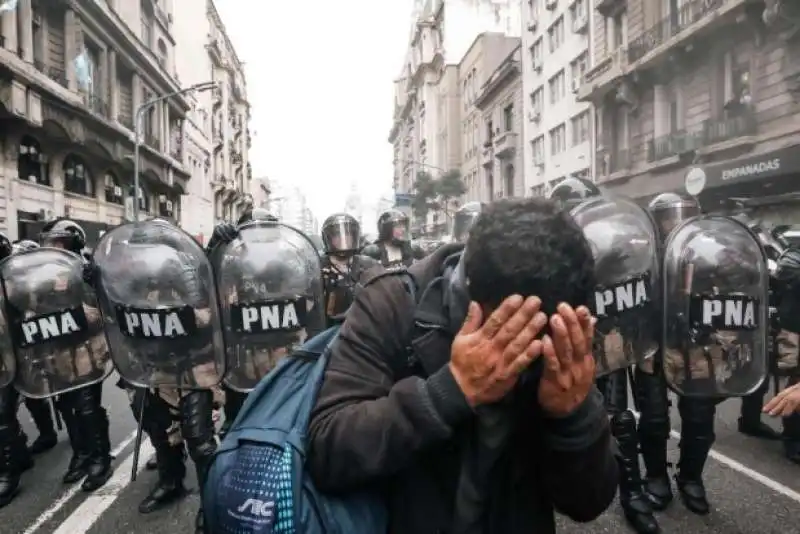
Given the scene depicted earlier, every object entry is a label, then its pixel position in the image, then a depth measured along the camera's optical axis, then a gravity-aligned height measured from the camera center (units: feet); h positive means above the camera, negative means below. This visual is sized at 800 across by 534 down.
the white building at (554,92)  97.81 +27.87
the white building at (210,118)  148.56 +40.13
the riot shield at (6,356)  12.50 -1.84
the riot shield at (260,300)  10.89 -0.73
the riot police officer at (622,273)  9.47 -0.33
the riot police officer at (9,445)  13.12 -3.82
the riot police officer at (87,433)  13.80 -3.81
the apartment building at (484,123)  140.55 +33.62
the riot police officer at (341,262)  15.64 -0.16
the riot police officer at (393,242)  21.80 +0.47
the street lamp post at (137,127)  73.89 +15.84
